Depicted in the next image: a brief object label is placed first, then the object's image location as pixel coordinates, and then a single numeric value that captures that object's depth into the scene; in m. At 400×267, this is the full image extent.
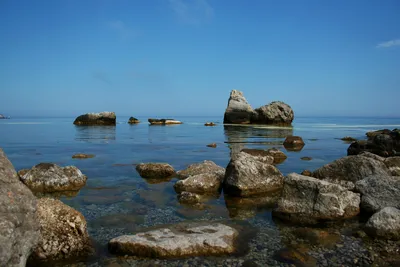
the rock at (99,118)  60.84
